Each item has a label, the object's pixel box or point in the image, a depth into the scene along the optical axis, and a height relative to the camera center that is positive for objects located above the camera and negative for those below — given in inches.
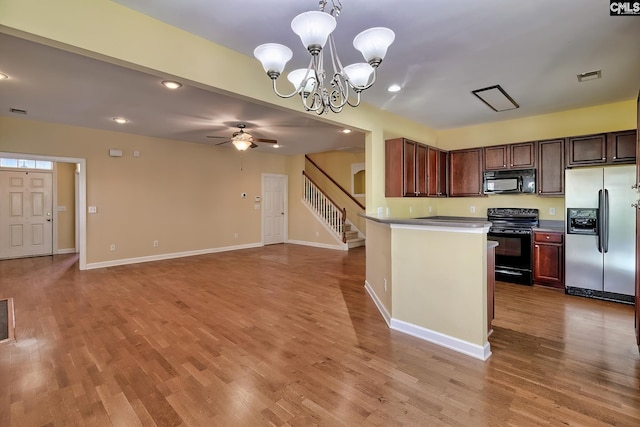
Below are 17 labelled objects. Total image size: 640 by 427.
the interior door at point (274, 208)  341.4 +6.5
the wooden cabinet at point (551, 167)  176.2 +27.7
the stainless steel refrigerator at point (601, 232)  143.2 -9.3
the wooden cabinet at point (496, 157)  195.6 +37.6
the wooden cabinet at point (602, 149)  156.7 +35.4
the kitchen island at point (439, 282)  97.0 -24.5
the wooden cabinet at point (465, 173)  207.8 +29.2
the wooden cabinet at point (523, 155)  185.2 +36.9
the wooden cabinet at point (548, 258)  165.8 -25.3
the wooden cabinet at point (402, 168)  170.4 +26.8
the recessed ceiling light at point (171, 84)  132.5 +58.5
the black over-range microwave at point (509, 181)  187.3 +21.0
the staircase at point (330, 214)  311.0 -0.6
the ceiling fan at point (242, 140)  206.7 +51.2
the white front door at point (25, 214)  261.1 -0.7
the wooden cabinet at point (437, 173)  198.0 +28.3
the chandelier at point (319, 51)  66.2 +40.3
